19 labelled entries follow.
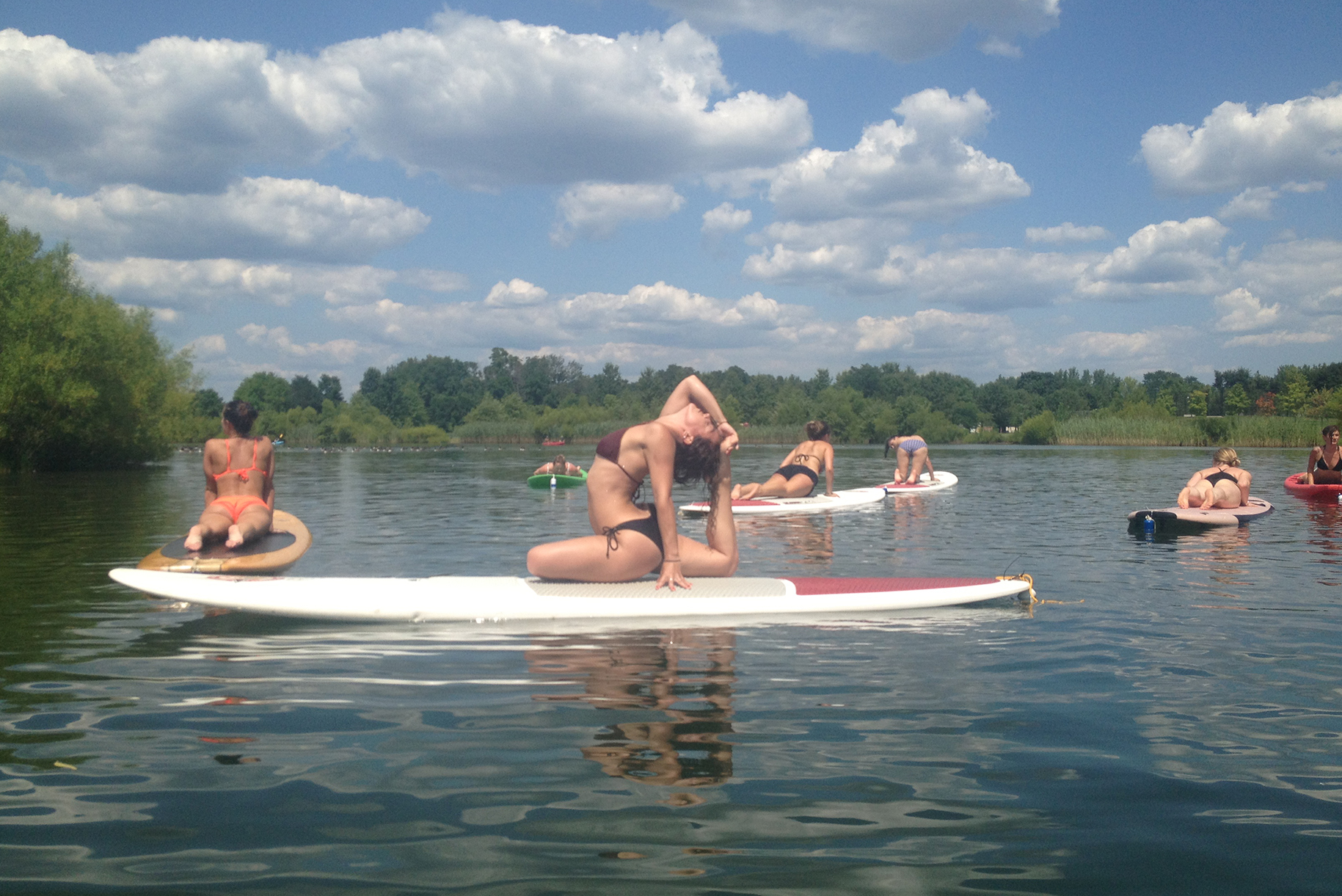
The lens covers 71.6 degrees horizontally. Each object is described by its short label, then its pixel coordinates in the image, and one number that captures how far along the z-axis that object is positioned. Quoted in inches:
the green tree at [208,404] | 4779.5
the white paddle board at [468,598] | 261.3
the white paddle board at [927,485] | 816.3
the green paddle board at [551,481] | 909.8
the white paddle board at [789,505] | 628.1
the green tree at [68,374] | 1355.8
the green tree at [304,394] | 5246.1
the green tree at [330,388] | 5565.9
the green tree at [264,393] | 5167.3
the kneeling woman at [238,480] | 298.8
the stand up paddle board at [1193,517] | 498.3
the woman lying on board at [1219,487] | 552.4
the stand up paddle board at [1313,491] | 687.7
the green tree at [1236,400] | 3804.1
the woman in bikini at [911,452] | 839.1
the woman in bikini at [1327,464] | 698.8
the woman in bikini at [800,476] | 669.9
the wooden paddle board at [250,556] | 281.3
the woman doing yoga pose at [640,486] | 258.4
